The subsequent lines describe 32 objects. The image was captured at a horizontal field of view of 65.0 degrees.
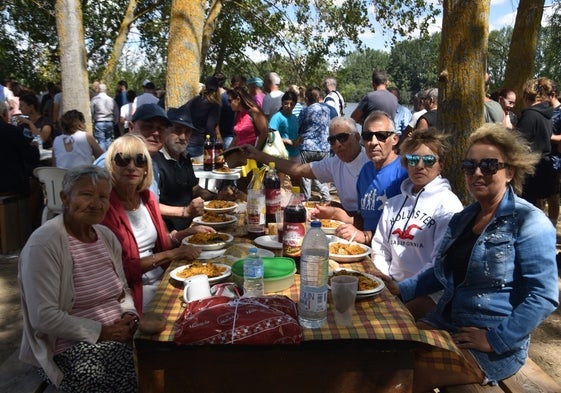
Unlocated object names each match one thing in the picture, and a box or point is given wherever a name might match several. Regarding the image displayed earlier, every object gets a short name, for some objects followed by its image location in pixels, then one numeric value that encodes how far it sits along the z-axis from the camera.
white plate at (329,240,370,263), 2.44
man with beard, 3.75
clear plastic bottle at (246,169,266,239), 2.79
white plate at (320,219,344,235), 3.01
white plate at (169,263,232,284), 2.06
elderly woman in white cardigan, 1.97
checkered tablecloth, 1.59
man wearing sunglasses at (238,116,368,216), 3.80
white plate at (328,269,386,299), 1.90
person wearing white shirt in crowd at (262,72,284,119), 8.48
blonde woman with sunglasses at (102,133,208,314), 2.59
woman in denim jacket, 1.93
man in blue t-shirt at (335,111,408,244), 3.29
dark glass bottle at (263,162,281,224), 2.94
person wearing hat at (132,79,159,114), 9.16
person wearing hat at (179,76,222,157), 6.36
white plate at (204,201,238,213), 3.43
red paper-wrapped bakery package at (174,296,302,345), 1.51
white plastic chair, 5.11
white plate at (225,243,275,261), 2.42
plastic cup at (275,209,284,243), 2.62
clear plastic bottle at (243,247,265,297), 1.86
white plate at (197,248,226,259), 2.51
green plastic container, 1.96
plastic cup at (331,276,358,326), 1.69
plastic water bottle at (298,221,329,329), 1.64
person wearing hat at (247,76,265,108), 9.06
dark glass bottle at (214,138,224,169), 5.55
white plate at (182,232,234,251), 2.58
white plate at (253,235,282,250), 2.57
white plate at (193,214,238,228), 3.08
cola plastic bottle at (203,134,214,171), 5.57
